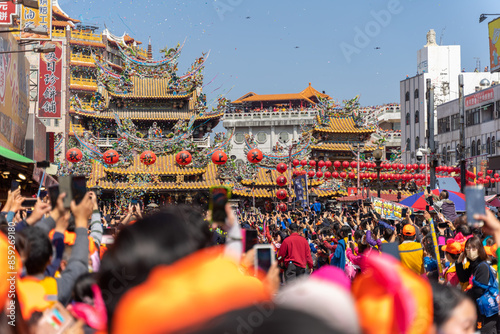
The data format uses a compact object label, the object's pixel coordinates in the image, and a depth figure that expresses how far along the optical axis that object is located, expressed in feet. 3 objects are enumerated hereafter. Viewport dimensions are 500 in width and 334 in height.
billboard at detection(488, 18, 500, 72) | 94.68
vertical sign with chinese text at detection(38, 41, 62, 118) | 81.97
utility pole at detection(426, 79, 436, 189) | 65.00
